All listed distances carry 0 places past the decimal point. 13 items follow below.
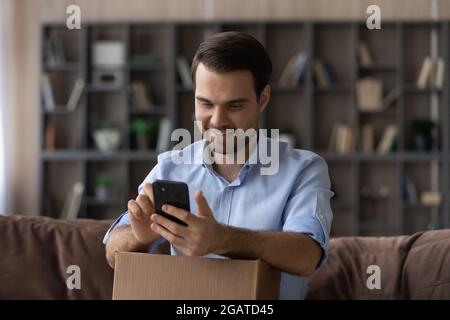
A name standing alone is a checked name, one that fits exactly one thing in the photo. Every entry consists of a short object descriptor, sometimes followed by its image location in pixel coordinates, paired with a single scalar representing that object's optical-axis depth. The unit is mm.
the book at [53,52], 12020
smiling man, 2609
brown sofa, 3940
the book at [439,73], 11645
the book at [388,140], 11737
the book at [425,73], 11676
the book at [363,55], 11866
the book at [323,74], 11836
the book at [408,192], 11805
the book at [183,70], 11881
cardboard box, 2544
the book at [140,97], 11950
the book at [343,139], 11760
